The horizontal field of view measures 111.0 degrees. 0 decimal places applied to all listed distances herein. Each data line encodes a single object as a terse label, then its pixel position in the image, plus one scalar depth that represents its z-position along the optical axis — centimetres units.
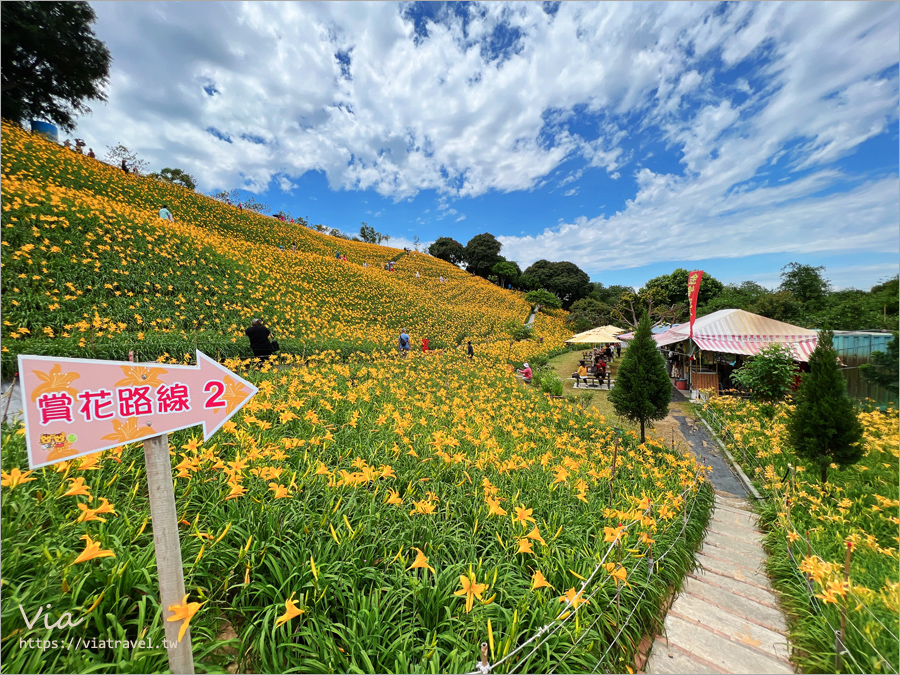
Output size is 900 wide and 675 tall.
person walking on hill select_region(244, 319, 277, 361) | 624
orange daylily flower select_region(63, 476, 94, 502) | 145
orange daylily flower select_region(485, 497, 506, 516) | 212
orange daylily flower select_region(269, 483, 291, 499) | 197
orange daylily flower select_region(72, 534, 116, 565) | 114
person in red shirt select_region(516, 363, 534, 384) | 1085
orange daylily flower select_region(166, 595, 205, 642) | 115
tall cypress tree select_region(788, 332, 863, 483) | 399
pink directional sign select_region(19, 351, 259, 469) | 96
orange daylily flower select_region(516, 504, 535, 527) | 213
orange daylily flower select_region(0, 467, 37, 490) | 151
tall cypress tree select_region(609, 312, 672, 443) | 641
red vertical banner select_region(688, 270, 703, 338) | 1091
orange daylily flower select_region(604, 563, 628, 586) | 194
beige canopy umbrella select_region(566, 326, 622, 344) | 1387
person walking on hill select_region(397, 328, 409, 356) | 1037
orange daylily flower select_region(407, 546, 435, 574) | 168
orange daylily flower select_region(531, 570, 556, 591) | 175
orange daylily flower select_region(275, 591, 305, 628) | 135
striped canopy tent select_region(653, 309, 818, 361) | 966
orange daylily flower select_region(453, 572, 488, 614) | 155
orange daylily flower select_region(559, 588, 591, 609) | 184
